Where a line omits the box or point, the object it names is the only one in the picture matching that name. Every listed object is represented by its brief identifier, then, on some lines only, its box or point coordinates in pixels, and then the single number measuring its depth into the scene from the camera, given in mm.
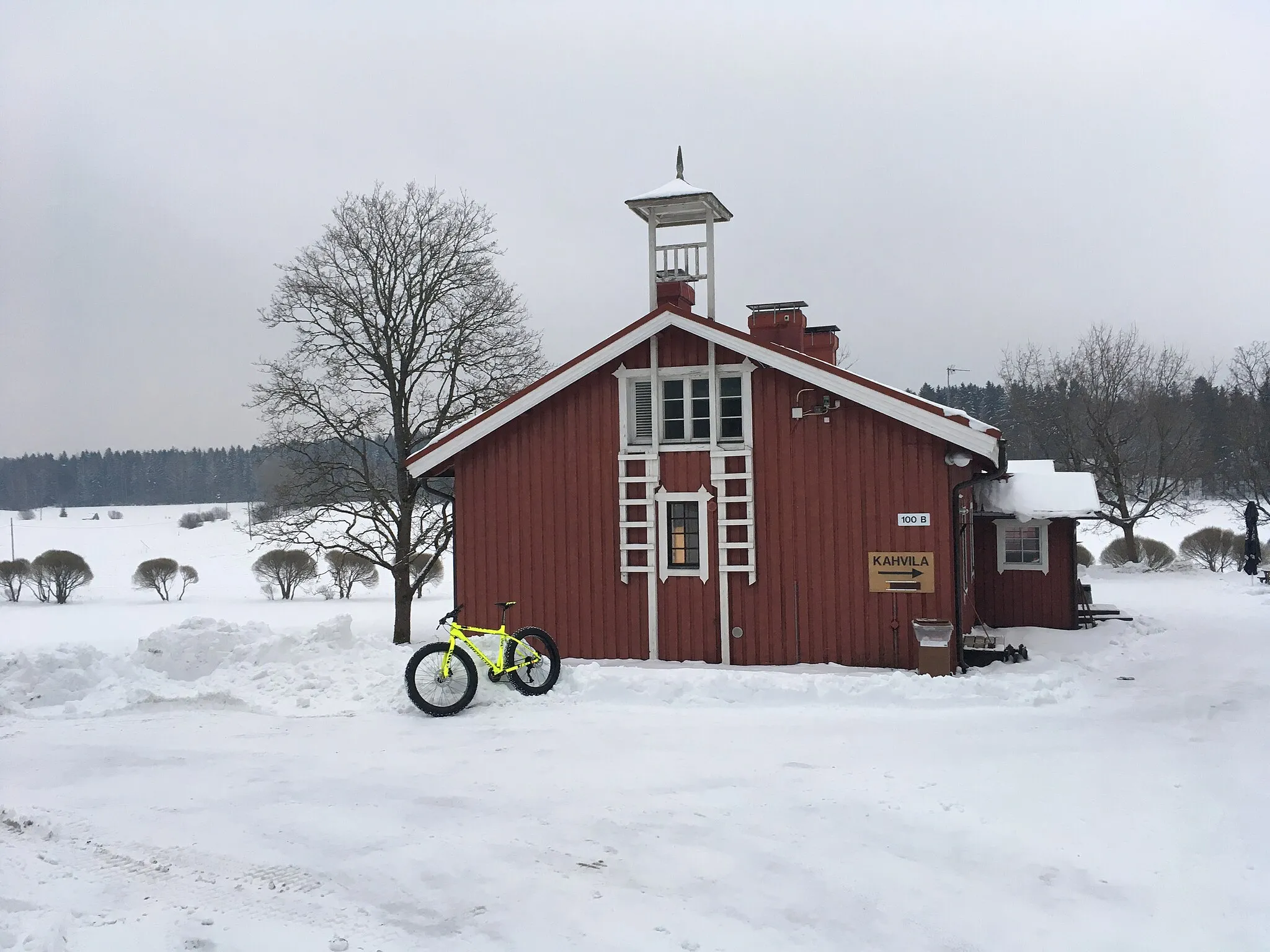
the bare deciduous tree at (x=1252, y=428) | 32250
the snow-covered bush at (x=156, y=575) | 31688
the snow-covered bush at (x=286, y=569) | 31016
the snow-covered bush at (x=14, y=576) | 29656
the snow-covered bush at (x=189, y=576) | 33719
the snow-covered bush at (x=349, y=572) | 30406
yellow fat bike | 10602
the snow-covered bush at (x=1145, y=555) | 30031
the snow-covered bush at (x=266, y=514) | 20031
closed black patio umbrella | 20859
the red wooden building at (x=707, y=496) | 12406
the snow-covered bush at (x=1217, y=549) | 29922
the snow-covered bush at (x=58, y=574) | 29125
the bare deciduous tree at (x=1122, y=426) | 32031
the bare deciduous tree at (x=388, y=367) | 19891
